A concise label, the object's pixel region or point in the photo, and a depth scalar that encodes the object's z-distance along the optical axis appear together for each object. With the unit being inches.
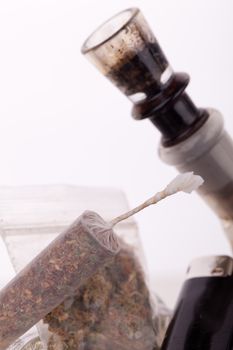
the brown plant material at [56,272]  9.2
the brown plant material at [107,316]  9.9
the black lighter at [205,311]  10.0
